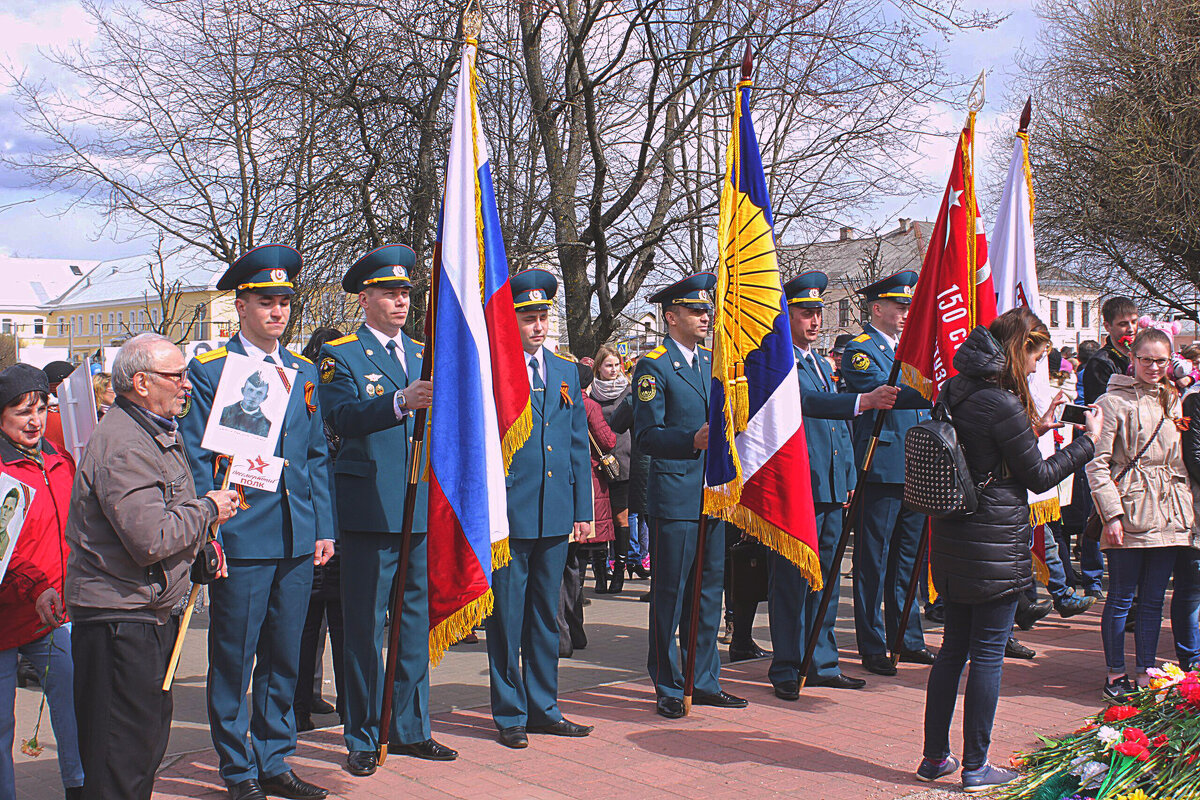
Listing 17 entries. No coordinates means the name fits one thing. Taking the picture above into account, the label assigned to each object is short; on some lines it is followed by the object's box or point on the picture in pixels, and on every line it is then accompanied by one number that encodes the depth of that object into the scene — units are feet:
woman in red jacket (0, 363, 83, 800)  13.33
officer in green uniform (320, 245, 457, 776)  16.60
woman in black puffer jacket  14.80
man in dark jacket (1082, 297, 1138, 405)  26.68
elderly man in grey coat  11.77
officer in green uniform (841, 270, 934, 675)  22.17
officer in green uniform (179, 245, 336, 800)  14.93
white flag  23.99
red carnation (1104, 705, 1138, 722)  14.65
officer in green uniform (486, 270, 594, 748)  17.92
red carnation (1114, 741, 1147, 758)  13.50
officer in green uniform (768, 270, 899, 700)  20.70
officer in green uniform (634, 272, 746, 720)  19.47
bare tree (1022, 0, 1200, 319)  64.85
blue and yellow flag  18.76
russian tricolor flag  16.16
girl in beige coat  19.66
